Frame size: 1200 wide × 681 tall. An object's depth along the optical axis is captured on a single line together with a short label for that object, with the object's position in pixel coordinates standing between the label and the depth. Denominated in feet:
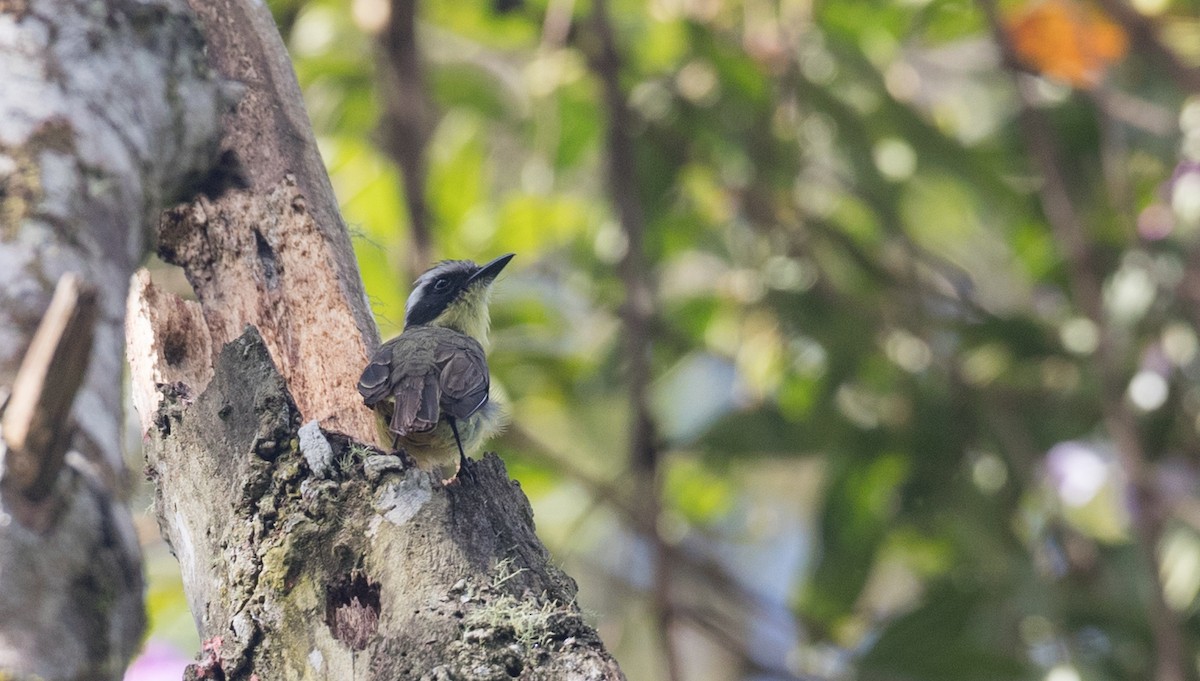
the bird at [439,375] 19.93
